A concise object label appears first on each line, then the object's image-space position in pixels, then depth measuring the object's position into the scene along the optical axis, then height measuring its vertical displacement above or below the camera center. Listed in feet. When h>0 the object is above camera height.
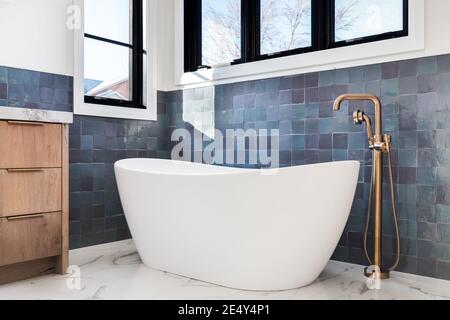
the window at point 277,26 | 7.80 +2.73
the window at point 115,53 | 9.32 +2.40
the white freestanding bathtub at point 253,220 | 5.91 -1.01
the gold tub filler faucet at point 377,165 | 6.95 -0.20
